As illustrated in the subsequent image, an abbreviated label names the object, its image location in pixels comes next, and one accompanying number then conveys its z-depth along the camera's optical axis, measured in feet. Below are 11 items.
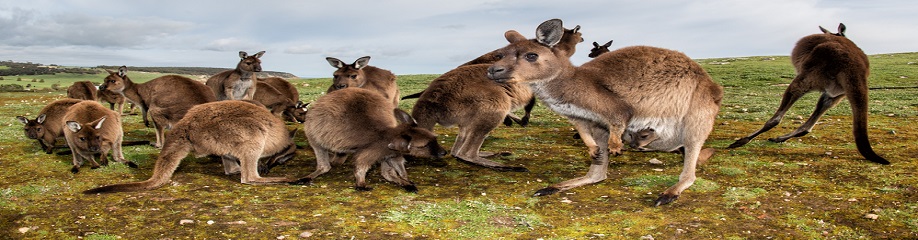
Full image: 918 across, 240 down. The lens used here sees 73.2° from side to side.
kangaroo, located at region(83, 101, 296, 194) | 20.58
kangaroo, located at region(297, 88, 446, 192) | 20.54
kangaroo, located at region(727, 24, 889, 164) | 23.79
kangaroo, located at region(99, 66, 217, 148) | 28.55
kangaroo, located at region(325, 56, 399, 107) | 34.14
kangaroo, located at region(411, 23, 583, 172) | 22.95
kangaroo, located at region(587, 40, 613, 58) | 44.98
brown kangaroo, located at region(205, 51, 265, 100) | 40.77
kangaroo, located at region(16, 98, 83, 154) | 28.02
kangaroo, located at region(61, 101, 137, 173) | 24.13
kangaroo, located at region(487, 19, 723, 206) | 18.02
